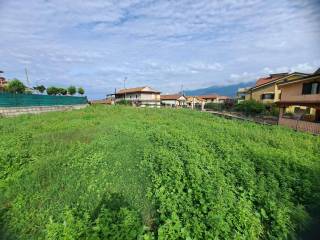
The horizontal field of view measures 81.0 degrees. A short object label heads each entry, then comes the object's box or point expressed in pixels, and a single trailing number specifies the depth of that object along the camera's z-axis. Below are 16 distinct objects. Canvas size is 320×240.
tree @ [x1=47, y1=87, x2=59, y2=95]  31.20
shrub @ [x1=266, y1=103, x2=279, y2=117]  23.27
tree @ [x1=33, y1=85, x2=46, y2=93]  31.83
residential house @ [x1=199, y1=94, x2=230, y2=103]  59.89
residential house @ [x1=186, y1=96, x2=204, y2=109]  56.23
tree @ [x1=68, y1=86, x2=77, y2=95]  34.07
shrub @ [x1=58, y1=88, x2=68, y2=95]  32.52
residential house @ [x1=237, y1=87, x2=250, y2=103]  43.36
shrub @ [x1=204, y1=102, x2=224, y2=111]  35.62
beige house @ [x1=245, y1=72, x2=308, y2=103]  28.59
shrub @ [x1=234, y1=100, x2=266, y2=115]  24.73
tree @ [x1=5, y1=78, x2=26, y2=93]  24.60
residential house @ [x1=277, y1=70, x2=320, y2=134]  14.16
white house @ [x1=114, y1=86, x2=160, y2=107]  45.28
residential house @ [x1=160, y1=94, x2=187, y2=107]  53.31
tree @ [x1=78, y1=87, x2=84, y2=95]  35.69
